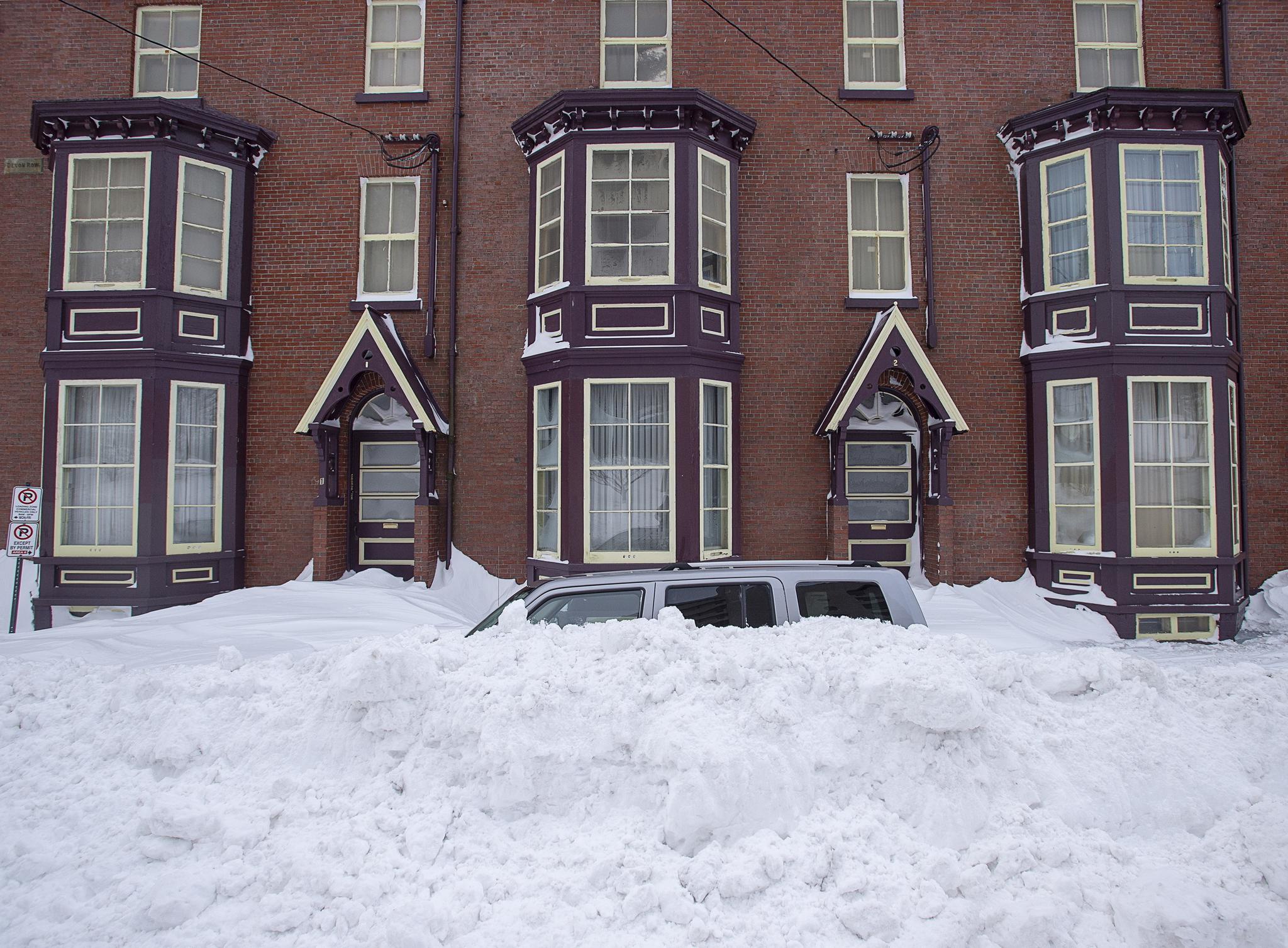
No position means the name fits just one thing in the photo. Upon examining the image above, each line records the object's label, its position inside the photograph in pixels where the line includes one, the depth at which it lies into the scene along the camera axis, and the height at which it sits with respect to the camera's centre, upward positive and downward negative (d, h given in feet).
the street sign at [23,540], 28.43 -1.21
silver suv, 17.61 -2.17
